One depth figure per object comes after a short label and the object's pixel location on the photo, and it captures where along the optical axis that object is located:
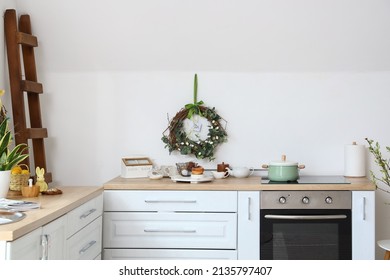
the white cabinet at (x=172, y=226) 3.61
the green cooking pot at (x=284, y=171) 3.76
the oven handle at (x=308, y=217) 3.55
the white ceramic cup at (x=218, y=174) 3.99
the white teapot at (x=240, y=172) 3.99
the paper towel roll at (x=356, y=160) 4.00
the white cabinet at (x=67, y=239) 2.26
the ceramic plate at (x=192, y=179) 3.74
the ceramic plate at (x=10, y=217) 2.30
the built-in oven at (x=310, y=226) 3.56
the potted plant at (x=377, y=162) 4.03
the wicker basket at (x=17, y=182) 3.14
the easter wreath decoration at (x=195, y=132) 4.13
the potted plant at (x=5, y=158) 2.89
